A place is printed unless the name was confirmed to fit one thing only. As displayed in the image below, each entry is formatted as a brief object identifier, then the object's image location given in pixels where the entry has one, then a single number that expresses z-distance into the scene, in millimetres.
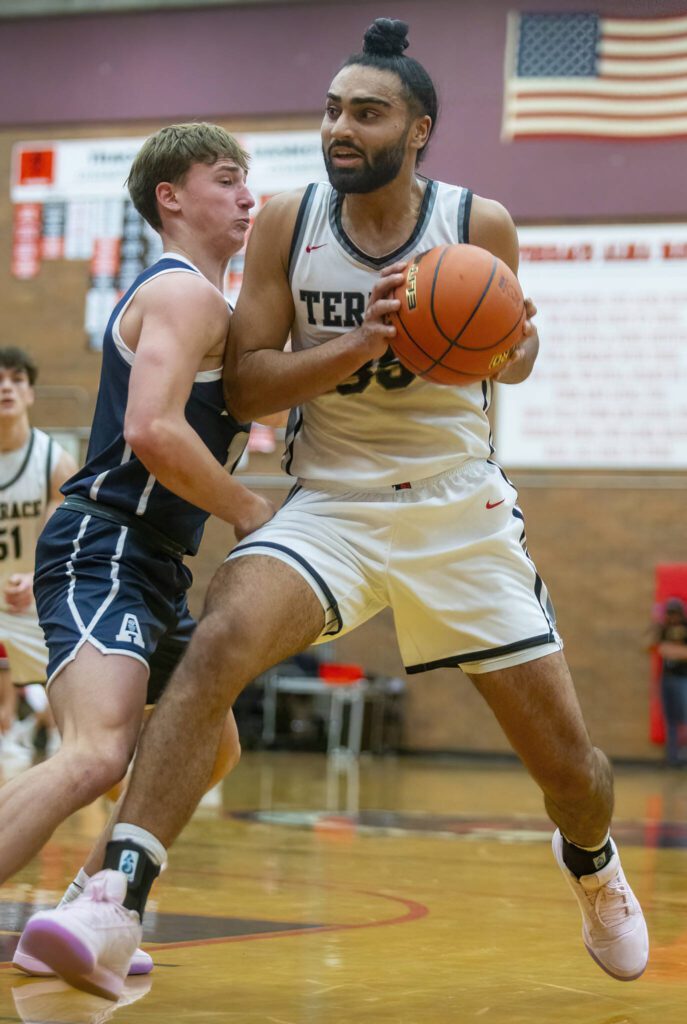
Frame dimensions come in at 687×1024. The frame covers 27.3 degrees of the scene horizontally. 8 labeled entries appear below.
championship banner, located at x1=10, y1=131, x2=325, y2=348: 15922
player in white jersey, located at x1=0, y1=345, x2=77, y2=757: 6270
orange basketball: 3094
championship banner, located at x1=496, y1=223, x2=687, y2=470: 14875
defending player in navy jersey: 3023
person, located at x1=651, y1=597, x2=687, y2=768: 14195
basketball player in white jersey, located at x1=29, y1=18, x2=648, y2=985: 3229
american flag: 13633
